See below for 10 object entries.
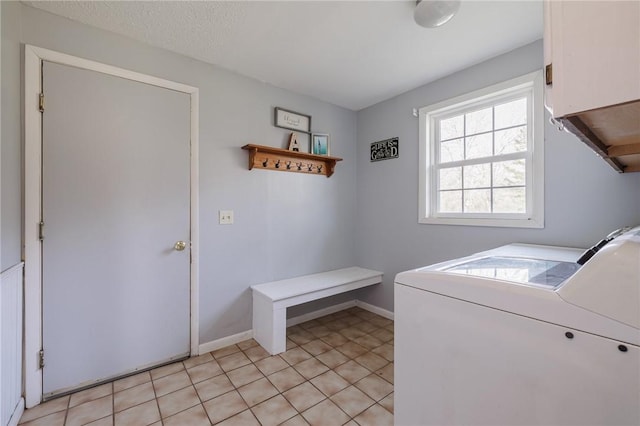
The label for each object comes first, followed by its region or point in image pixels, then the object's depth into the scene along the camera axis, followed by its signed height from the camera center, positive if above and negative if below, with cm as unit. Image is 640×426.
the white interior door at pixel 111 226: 168 -9
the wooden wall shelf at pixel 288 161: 246 +54
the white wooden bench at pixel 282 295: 222 -74
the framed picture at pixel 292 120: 264 +95
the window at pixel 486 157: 200 +49
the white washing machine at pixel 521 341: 70 -41
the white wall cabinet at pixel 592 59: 53 +33
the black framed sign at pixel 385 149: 287 +71
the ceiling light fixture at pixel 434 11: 148 +115
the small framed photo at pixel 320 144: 289 +76
